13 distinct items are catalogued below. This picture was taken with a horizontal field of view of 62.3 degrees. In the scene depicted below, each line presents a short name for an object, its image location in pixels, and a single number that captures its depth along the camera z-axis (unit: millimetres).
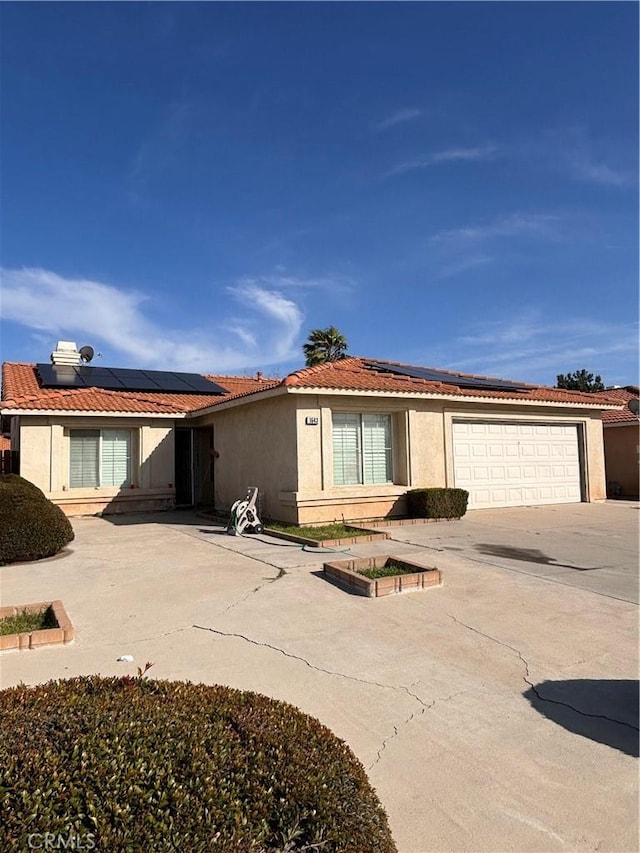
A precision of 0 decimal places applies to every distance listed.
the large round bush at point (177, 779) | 1617
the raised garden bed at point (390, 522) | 12356
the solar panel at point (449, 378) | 15842
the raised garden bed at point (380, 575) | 6535
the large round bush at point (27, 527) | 8781
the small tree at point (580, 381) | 46562
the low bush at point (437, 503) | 12953
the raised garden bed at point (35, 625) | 4910
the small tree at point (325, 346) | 32291
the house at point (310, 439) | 12562
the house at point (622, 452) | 20400
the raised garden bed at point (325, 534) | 9977
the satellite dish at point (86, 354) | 21391
